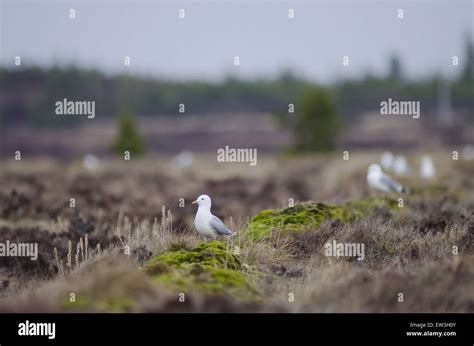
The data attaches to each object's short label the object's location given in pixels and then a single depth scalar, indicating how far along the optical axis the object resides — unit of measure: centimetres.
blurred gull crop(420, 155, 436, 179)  2532
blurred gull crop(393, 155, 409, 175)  2623
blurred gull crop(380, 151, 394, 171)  2833
